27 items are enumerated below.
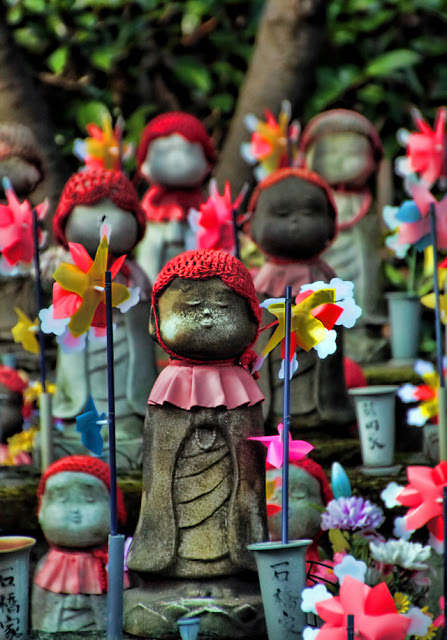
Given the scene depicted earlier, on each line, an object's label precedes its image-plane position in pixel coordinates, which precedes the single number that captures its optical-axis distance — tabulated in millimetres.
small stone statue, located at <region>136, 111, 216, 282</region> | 10875
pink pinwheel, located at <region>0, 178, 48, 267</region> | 8391
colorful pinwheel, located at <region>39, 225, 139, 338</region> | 6020
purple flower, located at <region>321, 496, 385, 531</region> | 6953
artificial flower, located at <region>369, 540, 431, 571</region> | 6941
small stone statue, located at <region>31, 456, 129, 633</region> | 7301
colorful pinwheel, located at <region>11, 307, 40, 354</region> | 8547
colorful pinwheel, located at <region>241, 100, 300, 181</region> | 11633
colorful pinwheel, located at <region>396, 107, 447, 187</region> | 10711
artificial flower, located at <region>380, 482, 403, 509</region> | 6914
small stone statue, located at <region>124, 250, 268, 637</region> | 6305
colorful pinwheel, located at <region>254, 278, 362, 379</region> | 5887
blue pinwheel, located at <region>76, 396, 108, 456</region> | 5828
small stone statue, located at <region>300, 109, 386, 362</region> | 11312
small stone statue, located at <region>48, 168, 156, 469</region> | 8352
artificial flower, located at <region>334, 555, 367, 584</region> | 5629
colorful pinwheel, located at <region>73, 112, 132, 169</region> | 11453
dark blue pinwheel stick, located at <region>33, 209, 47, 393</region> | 8148
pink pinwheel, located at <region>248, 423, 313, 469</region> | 5937
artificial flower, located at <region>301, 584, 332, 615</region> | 5488
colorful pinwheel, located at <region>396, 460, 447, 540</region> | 6875
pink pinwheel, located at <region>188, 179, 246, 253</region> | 9031
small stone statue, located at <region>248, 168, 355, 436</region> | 8500
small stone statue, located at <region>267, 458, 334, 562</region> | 7352
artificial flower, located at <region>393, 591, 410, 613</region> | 6488
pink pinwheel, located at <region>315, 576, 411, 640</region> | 5477
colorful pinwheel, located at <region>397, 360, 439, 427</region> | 8766
